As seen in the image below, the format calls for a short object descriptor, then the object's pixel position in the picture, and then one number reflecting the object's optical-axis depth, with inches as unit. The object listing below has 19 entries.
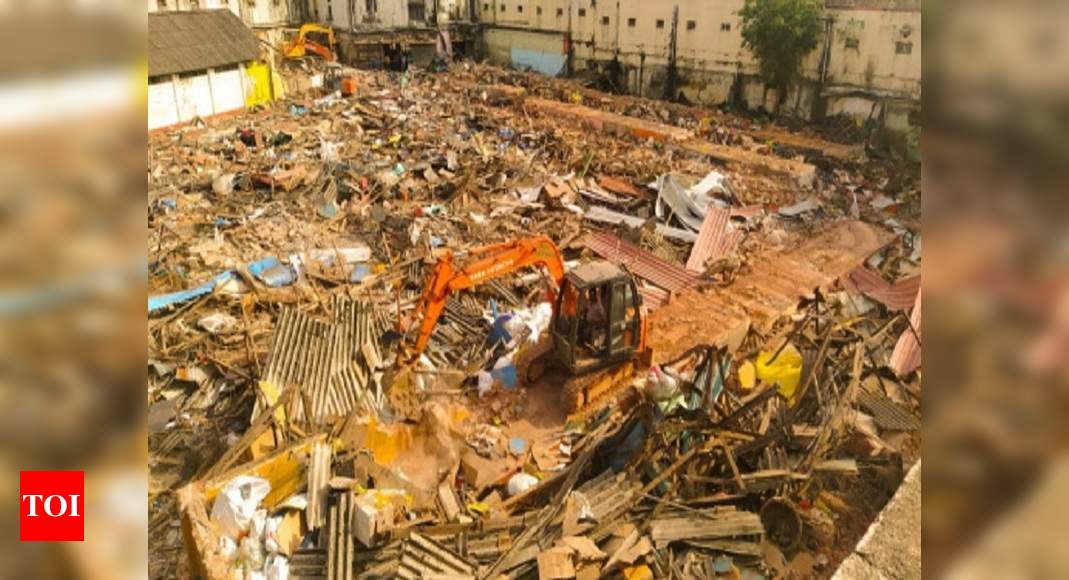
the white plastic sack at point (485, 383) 380.2
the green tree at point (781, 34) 962.7
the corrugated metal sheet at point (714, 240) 560.4
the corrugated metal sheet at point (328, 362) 337.1
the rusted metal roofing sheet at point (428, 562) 229.5
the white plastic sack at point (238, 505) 235.1
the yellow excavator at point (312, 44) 1291.8
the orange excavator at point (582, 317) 346.0
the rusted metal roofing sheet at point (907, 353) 341.6
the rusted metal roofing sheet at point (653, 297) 488.4
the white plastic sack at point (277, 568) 233.0
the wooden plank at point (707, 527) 254.5
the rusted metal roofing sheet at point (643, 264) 518.9
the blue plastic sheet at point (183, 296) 433.1
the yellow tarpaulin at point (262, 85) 1086.4
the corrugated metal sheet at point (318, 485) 250.7
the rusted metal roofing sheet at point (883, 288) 420.8
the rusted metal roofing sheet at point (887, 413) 291.1
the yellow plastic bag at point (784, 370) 340.2
